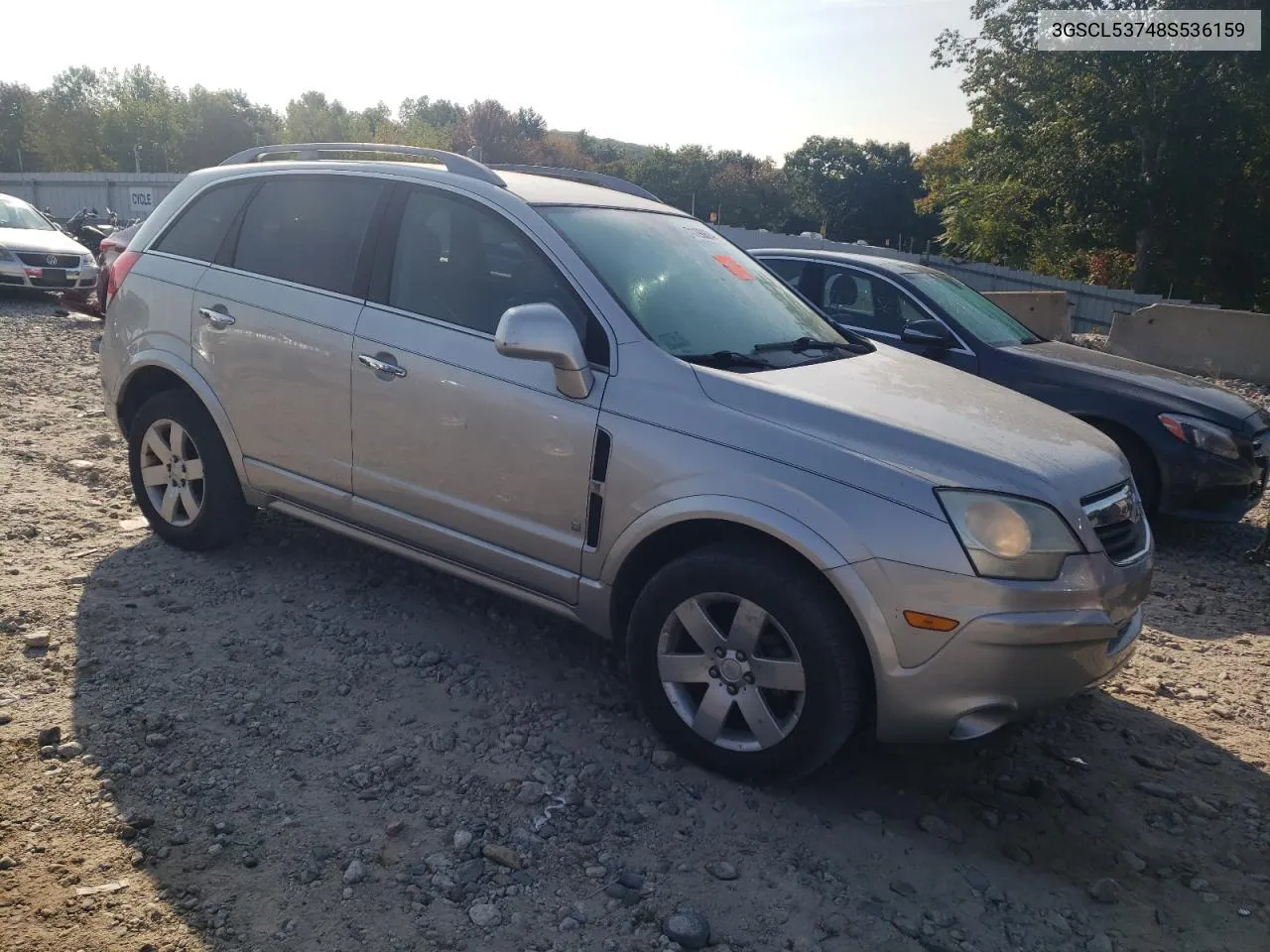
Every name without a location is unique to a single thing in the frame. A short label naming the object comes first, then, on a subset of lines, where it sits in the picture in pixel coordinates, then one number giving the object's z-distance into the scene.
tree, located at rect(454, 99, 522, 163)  73.31
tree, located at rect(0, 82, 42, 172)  71.25
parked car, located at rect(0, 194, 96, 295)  13.84
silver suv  2.88
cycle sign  29.17
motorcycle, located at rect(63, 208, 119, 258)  18.28
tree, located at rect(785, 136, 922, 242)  72.69
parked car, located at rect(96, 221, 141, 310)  6.97
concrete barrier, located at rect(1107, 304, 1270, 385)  12.95
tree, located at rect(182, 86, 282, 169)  66.00
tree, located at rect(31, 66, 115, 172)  62.22
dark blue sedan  5.89
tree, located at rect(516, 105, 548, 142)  84.56
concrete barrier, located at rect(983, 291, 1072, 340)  14.16
